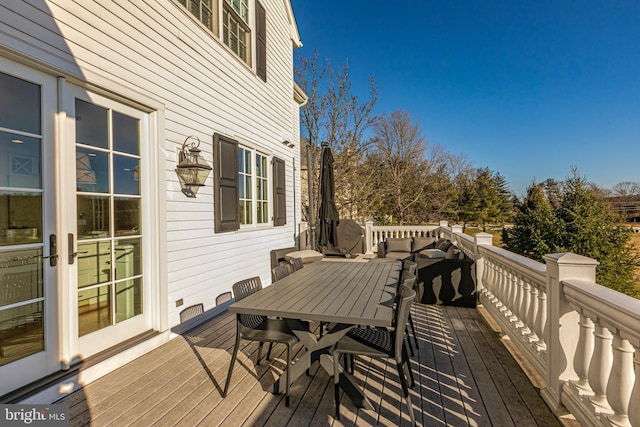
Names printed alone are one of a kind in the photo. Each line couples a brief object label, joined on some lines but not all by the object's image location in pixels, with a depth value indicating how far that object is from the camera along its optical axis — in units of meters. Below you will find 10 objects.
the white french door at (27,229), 2.05
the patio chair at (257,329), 2.22
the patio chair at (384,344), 1.94
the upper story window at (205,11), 3.89
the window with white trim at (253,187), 4.98
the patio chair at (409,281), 2.20
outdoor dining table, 1.96
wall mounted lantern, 3.53
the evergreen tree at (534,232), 11.05
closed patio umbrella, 5.70
